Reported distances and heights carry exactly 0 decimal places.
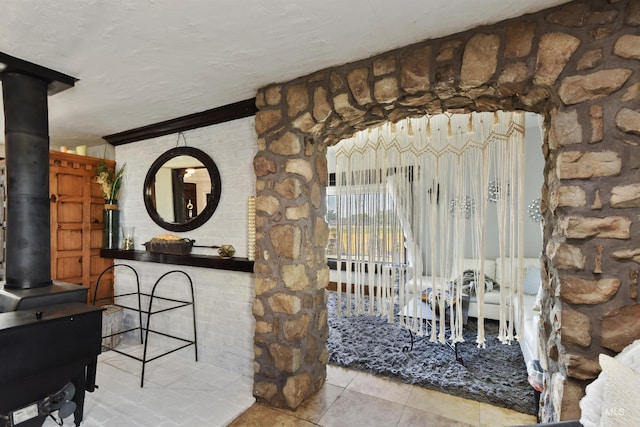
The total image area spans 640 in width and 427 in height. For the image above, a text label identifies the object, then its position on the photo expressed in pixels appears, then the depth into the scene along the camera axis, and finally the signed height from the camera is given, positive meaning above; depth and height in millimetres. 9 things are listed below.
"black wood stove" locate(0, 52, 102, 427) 1738 -448
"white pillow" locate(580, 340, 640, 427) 1121 -663
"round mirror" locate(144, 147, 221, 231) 2988 +278
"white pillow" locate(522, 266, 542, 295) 3816 -813
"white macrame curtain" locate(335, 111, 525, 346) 2537 +175
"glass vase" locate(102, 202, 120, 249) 3676 -97
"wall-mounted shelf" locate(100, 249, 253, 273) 2668 -394
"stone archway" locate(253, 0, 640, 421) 1377 +326
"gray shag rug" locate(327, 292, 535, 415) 2527 -1368
